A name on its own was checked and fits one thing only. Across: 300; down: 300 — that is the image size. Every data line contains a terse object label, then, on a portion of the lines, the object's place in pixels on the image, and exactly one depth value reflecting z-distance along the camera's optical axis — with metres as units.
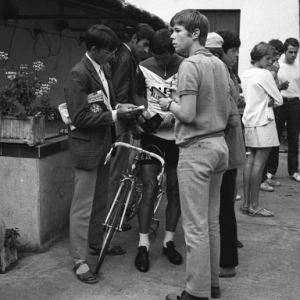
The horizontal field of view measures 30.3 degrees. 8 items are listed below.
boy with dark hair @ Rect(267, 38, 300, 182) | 7.90
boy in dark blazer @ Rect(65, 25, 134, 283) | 3.96
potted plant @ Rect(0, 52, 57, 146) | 4.45
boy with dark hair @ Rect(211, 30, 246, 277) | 4.12
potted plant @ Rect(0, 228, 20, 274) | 4.19
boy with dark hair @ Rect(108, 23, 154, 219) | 4.94
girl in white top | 5.76
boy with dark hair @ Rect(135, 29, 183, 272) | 4.39
